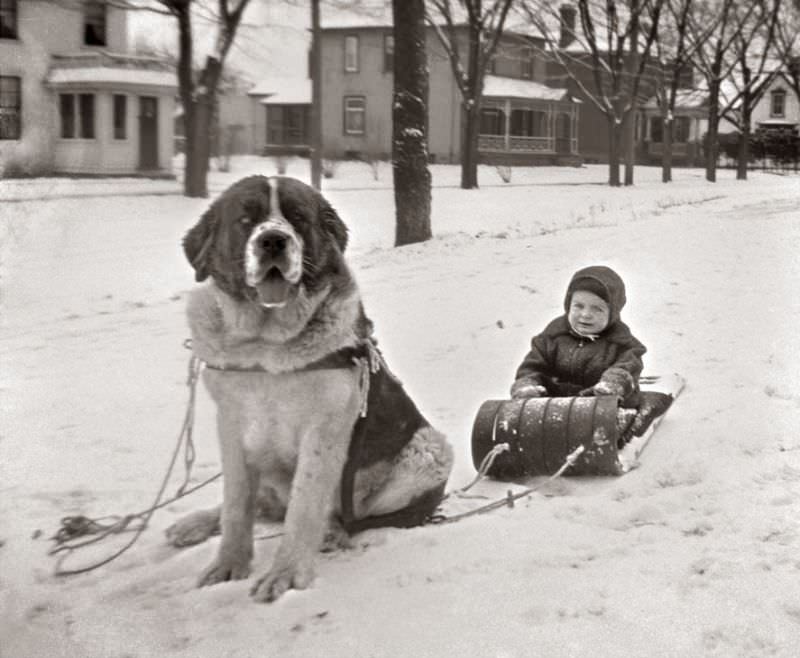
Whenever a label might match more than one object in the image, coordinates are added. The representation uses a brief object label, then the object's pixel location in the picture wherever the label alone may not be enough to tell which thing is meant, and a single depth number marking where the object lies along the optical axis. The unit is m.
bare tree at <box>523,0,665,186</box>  19.70
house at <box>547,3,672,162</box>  20.48
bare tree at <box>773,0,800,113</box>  20.72
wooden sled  3.64
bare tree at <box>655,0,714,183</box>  21.91
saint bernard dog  2.40
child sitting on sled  4.11
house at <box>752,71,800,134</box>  29.45
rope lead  2.77
